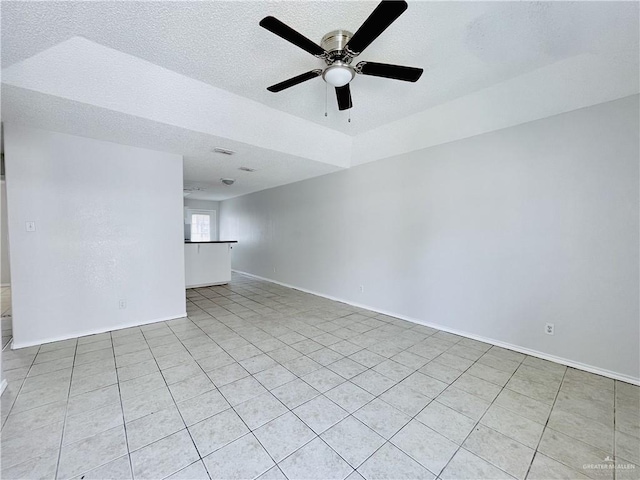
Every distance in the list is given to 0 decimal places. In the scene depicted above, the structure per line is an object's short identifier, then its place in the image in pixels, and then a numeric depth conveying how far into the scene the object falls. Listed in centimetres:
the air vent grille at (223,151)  345
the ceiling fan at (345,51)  141
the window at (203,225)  881
